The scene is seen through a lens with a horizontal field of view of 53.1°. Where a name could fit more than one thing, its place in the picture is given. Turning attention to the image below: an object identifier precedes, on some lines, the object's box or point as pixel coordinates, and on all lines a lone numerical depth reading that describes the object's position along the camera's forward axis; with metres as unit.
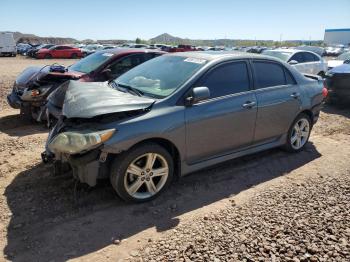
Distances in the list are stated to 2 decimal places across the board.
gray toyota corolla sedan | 3.69
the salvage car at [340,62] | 14.26
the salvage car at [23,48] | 41.03
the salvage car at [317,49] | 34.83
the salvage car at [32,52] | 35.06
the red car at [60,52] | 34.19
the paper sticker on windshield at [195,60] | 4.55
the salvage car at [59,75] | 6.97
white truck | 35.53
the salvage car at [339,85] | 9.38
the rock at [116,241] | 3.35
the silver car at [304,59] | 11.63
